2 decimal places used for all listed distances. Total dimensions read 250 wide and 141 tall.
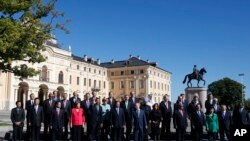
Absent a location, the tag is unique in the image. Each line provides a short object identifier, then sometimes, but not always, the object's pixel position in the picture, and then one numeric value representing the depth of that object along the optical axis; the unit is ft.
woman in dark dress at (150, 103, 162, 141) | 38.54
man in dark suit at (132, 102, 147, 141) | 35.72
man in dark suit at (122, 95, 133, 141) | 38.32
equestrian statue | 70.80
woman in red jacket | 35.93
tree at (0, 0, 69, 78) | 52.03
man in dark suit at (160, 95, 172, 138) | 39.86
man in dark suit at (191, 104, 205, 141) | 37.59
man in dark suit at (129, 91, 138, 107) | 39.45
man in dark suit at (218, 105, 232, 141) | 38.46
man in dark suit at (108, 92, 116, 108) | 39.29
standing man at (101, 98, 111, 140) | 38.73
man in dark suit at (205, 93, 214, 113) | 41.21
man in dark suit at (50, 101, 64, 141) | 36.44
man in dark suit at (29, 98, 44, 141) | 36.16
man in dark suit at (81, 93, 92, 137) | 38.21
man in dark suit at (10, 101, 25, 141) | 36.51
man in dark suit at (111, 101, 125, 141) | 36.75
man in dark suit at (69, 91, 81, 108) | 38.85
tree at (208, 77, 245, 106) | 212.03
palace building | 150.06
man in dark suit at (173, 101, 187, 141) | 36.75
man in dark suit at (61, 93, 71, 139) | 38.04
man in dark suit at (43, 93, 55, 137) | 37.90
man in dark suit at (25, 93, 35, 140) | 36.90
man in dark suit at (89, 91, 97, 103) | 38.93
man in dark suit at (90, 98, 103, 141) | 37.60
